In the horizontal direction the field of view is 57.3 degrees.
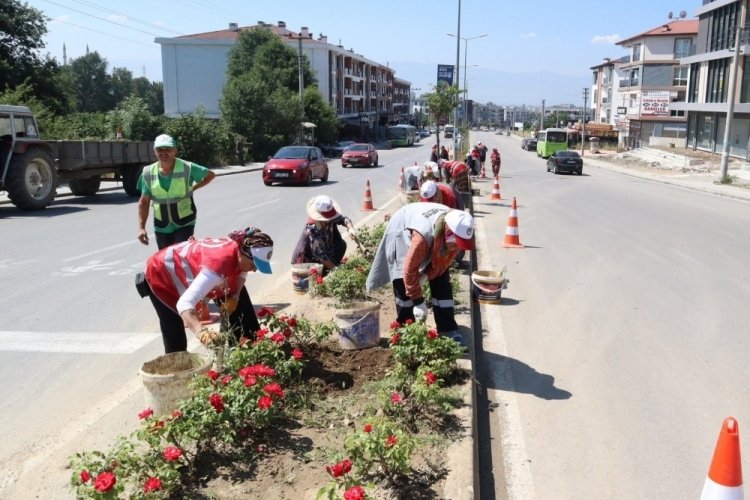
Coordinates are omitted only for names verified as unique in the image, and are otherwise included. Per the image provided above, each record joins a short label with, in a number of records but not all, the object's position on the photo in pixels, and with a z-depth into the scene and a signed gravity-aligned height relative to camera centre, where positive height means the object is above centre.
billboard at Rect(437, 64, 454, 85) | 36.38 +2.61
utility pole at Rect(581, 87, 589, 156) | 73.30 +3.28
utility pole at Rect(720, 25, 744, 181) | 29.50 +0.82
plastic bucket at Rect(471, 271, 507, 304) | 8.27 -1.95
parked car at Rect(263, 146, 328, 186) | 24.89 -1.61
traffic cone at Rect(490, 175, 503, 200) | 21.22 -2.16
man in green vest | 6.56 -0.68
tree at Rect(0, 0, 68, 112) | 39.12 +4.02
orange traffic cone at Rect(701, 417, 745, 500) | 2.75 -1.38
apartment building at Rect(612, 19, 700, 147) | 66.25 +4.26
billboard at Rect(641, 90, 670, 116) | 66.25 +1.61
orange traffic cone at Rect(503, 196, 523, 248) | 12.70 -2.02
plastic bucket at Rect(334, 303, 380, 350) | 5.38 -1.59
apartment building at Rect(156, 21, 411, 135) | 66.31 +5.41
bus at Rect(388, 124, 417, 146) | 75.05 -1.39
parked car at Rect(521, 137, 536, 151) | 73.56 -2.42
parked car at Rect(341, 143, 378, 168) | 38.03 -1.86
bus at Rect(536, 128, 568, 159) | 52.56 -1.36
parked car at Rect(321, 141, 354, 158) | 54.72 -2.18
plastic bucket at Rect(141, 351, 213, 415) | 3.91 -1.49
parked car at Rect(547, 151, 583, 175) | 36.53 -2.12
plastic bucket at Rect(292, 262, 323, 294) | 7.89 -1.74
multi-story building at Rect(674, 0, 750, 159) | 42.28 +2.72
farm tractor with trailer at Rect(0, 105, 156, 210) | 15.55 -0.90
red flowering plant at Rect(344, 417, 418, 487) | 3.26 -1.55
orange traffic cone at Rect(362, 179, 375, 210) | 17.55 -2.02
